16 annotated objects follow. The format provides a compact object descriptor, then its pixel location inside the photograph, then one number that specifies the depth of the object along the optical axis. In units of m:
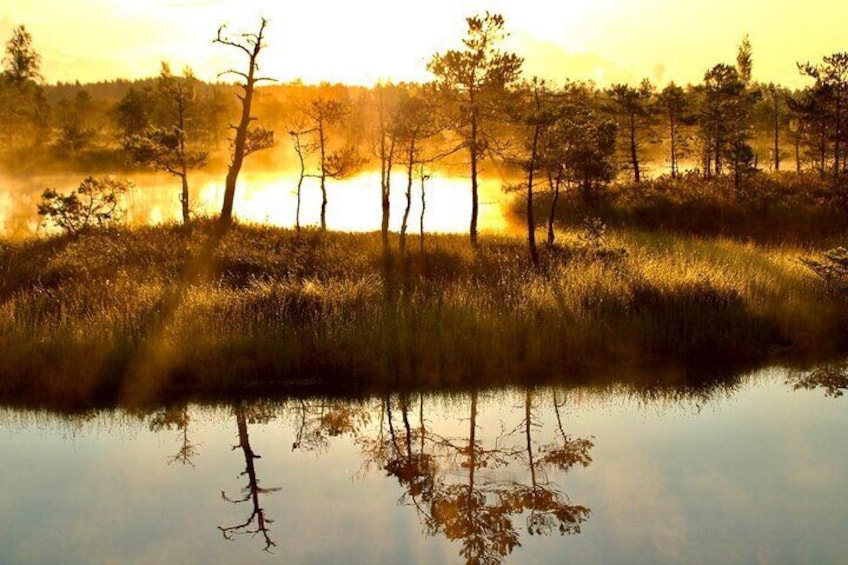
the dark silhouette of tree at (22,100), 71.50
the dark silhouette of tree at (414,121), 27.47
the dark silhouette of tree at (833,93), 39.93
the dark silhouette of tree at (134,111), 70.50
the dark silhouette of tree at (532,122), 23.09
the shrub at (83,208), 28.12
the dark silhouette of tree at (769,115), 70.96
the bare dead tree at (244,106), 28.48
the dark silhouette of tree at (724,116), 41.66
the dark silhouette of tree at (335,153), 31.33
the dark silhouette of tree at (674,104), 51.94
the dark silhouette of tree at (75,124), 74.06
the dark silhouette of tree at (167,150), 30.48
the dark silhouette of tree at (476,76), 29.31
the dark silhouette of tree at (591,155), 32.62
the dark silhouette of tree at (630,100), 47.59
